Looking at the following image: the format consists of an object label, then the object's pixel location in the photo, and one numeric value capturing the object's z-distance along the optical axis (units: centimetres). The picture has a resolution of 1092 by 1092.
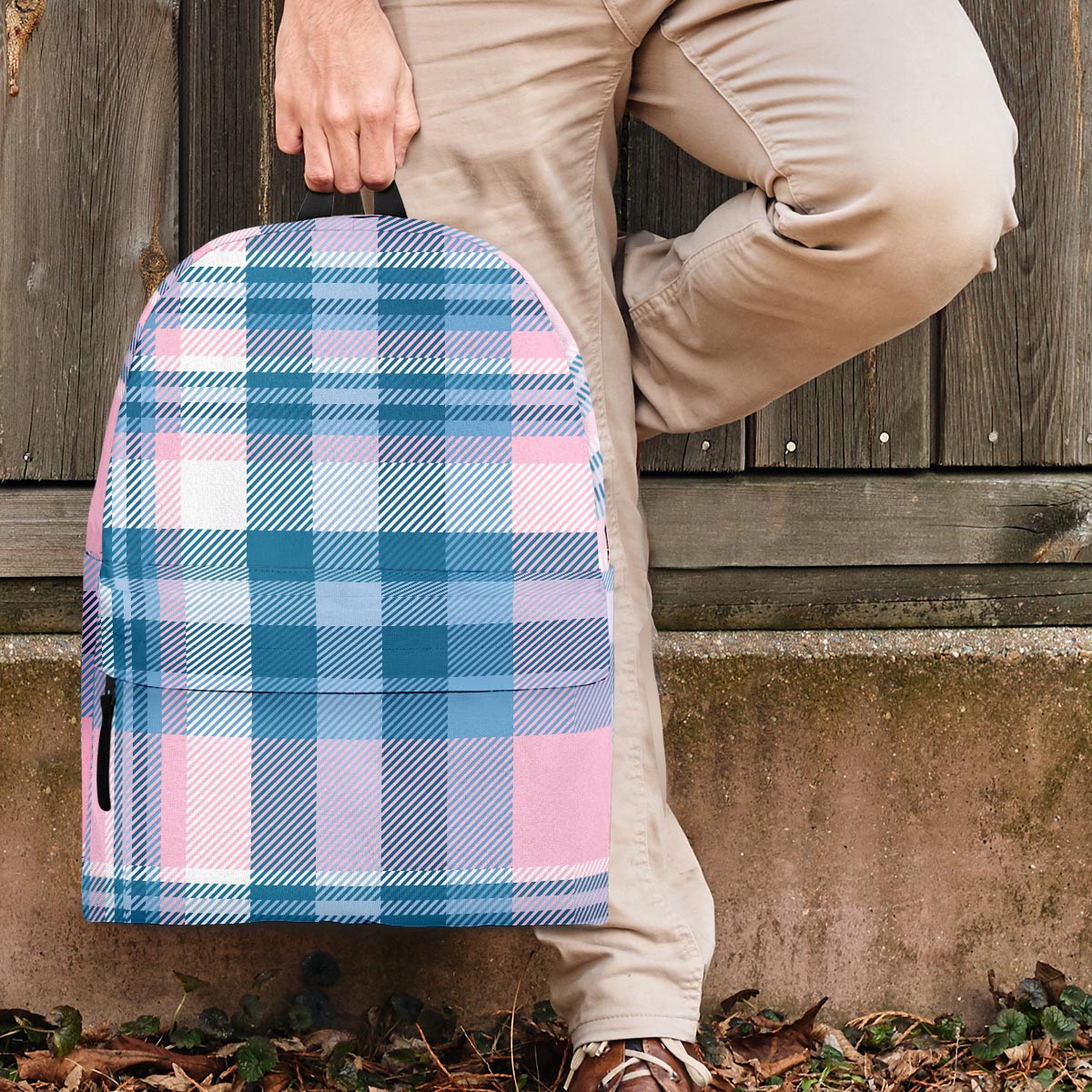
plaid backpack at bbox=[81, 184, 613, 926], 226
